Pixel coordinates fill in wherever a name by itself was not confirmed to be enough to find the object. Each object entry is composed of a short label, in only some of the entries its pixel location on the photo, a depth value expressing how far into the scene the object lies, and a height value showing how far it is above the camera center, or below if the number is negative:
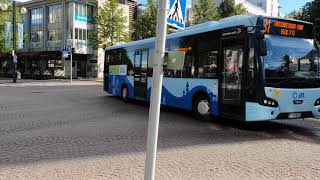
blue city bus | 7.64 +0.10
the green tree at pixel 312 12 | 36.55 +7.20
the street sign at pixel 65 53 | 29.21 +1.52
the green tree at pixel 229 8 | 39.19 +7.85
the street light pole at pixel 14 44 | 29.42 +2.30
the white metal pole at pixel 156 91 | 3.32 -0.20
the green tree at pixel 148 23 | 38.91 +5.91
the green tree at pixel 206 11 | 38.49 +7.35
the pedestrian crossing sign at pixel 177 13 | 3.72 +0.69
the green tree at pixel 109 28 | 39.54 +5.22
